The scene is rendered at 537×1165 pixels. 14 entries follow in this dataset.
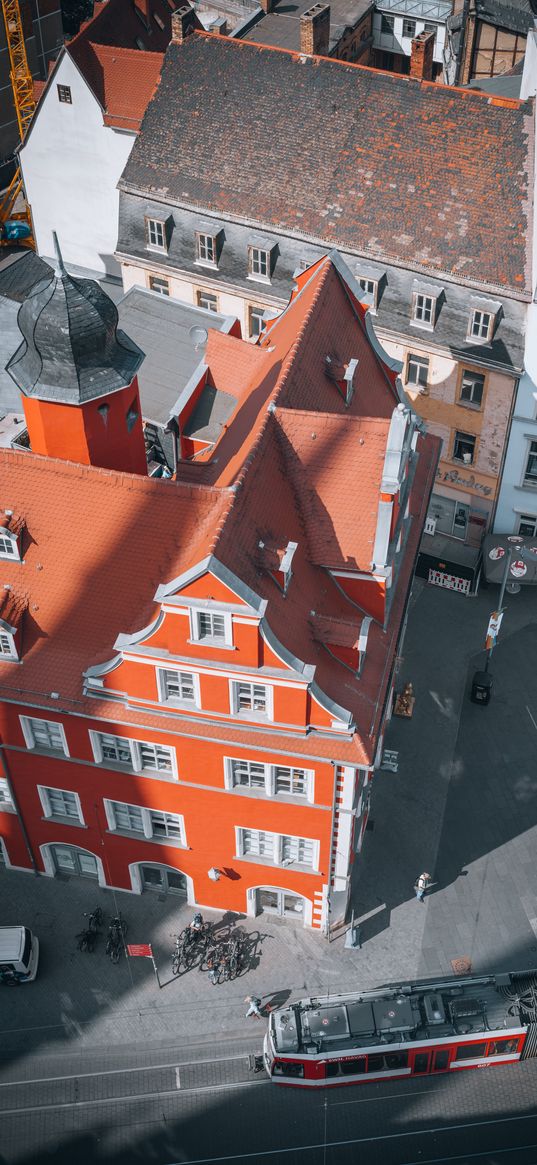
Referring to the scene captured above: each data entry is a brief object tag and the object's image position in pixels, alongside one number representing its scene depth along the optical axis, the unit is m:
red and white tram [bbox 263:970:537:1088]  50.16
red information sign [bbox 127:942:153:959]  53.97
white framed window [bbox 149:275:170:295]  80.19
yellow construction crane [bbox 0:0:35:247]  103.62
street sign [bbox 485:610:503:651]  66.25
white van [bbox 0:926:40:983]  54.12
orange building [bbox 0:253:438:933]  46.94
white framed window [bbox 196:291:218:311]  78.75
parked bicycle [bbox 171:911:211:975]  56.19
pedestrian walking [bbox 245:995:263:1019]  53.94
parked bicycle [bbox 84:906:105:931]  56.97
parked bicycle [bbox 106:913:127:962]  56.25
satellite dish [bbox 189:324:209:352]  65.75
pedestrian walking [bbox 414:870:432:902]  57.75
